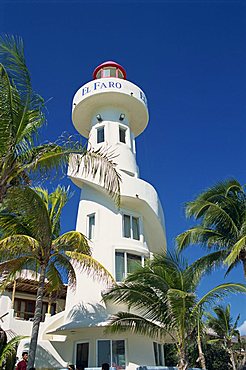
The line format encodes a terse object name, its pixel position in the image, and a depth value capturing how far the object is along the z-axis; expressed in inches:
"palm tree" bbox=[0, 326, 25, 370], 482.5
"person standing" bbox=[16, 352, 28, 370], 498.3
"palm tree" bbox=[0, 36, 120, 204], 373.4
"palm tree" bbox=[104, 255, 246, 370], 506.0
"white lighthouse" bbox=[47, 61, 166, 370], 671.1
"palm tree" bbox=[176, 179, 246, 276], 651.5
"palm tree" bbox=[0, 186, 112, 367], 517.7
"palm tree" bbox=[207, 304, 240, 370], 1272.1
